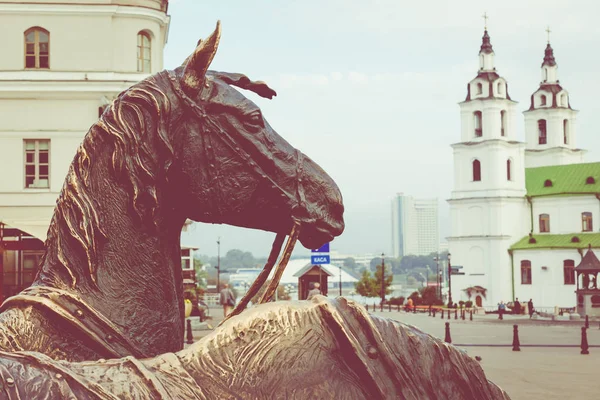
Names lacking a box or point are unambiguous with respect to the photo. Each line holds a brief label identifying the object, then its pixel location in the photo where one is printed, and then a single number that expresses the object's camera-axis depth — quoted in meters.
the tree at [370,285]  88.88
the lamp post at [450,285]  74.86
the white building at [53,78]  29.44
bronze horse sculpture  2.63
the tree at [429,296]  83.44
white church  82.25
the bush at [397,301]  78.44
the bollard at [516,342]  24.67
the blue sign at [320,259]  18.38
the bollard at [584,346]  23.71
